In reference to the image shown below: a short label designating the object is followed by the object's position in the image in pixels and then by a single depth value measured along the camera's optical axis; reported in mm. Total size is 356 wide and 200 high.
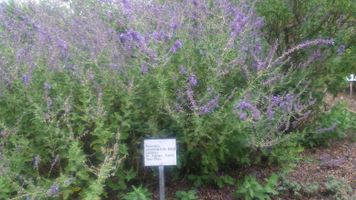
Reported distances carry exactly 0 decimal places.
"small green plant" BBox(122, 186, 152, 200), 3328
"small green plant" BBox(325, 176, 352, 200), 3902
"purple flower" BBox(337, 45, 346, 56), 4573
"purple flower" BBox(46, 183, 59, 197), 2916
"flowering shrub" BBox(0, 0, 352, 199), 3254
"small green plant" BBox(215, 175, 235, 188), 3828
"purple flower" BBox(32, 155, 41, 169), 2985
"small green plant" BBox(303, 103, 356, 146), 5086
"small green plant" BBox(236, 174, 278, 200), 3623
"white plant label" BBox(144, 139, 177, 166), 3271
